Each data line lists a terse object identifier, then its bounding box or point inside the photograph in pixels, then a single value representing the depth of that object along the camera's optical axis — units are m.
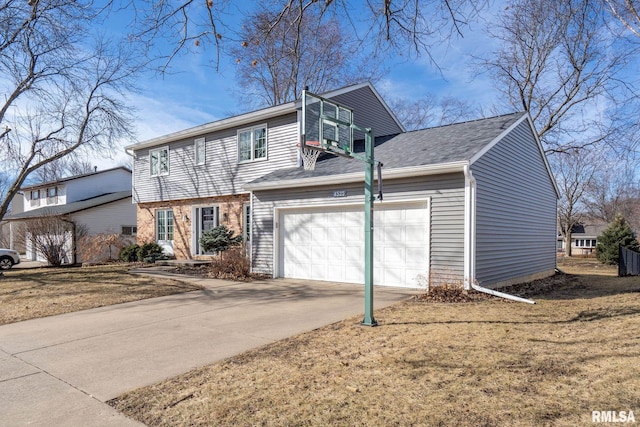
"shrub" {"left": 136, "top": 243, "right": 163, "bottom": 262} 17.14
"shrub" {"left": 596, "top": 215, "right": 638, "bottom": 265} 22.73
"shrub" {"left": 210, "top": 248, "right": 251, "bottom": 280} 12.30
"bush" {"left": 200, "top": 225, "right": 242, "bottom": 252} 13.91
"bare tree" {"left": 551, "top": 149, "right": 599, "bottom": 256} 33.09
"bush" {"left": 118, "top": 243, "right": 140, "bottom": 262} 18.17
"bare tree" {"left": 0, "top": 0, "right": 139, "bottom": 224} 10.54
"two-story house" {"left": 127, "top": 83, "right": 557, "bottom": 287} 9.30
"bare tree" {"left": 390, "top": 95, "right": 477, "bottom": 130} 28.17
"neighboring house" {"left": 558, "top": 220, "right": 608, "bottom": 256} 56.51
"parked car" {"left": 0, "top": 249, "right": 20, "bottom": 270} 19.69
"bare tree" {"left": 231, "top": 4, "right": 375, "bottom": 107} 21.17
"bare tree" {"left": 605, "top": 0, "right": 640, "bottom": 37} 7.59
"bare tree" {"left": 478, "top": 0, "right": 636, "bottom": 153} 18.94
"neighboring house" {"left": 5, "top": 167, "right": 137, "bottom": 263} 20.68
